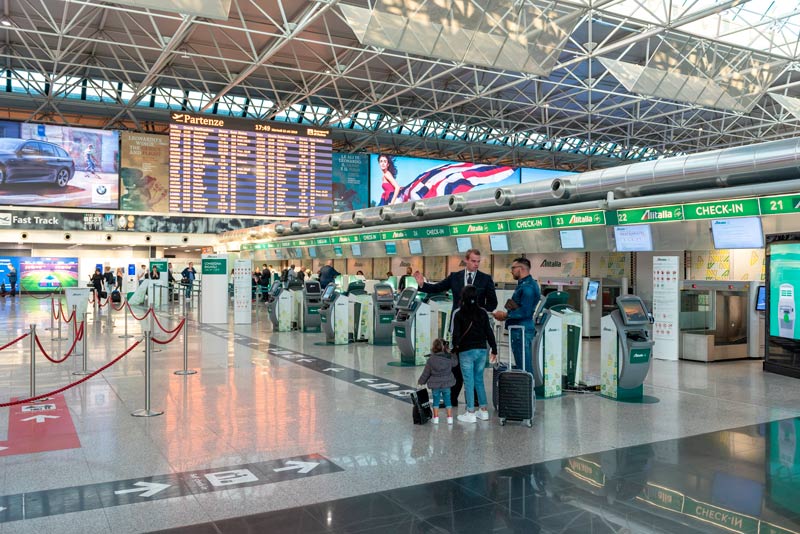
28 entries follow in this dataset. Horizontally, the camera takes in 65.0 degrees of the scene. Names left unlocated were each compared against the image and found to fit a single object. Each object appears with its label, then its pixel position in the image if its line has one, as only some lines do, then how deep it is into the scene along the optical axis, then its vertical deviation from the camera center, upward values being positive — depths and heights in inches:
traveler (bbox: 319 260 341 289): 670.5 -7.9
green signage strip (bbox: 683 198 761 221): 372.2 +38.0
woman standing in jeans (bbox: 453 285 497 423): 245.9 -28.1
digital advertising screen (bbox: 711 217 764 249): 374.6 +23.5
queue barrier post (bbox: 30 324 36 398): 274.4 -43.4
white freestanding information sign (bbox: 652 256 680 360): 444.1 -25.6
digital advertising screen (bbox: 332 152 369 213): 1357.0 +190.6
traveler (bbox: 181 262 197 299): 1014.0 -13.7
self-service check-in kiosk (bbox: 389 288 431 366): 390.6 -37.0
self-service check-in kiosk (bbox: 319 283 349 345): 498.6 -40.2
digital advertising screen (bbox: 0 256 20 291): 1203.2 +4.0
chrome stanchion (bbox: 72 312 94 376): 355.2 -57.7
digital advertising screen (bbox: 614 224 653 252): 443.2 +23.4
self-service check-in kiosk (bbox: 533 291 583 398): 294.7 -34.6
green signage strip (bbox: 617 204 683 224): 414.9 +38.2
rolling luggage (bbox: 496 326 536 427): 239.5 -49.0
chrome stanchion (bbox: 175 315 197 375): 344.4 -56.9
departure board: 979.9 +165.8
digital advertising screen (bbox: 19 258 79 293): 1223.5 -13.2
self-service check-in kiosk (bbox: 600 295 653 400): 289.6 -36.7
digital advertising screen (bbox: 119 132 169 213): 1146.7 +177.2
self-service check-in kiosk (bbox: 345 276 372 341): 520.4 -36.2
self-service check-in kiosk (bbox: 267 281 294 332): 602.5 -40.1
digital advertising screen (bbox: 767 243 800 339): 376.2 -10.4
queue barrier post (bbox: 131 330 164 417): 254.4 -48.0
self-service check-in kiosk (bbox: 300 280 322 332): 589.0 -34.0
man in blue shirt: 271.0 -14.1
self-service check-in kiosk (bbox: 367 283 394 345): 493.0 -37.9
